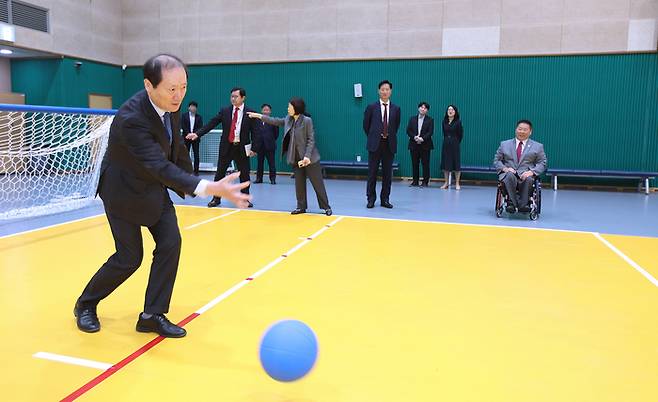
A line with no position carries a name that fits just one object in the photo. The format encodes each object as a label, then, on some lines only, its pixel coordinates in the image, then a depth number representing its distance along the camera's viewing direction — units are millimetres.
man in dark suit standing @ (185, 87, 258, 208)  8047
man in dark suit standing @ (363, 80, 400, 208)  8180
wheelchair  7387
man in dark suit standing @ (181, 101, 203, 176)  13070
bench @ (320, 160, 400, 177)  13344
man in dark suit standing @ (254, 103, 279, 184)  12570
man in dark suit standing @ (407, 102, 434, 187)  12047
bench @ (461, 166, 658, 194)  11391
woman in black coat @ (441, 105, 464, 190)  11630
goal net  7203
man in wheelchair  7371
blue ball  2275
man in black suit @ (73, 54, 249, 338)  2725
